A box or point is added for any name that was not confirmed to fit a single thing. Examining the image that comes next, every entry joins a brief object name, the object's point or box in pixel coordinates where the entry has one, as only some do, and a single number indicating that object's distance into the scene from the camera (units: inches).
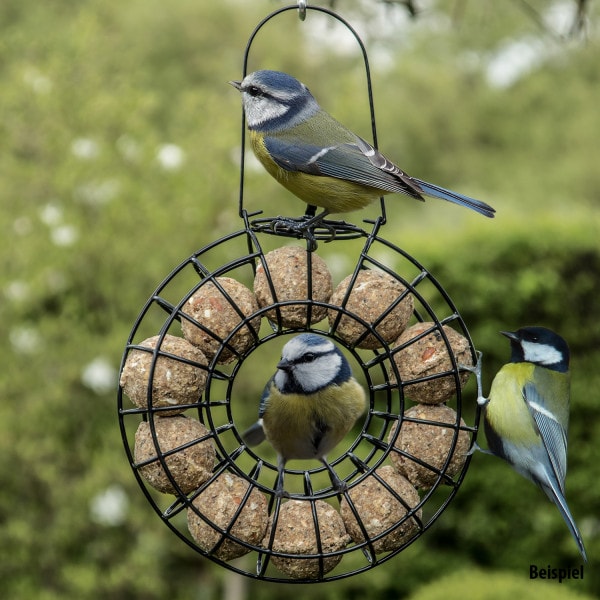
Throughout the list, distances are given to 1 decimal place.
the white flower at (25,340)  188.1
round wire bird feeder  83.0
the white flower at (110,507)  182.9
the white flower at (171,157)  173.6
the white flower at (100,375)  180.1
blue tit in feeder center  87.7
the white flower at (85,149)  186.4
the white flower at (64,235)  183.6
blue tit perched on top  86.6
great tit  94.4
